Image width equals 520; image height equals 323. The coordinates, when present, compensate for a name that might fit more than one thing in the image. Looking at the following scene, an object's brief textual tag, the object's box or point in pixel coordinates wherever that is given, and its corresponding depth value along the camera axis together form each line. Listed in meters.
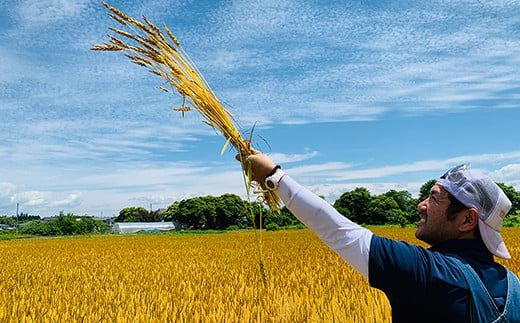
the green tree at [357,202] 73.81
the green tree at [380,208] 68.56
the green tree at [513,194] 76.25
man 1.44
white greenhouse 66.96
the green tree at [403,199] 87.51
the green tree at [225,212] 74.12
